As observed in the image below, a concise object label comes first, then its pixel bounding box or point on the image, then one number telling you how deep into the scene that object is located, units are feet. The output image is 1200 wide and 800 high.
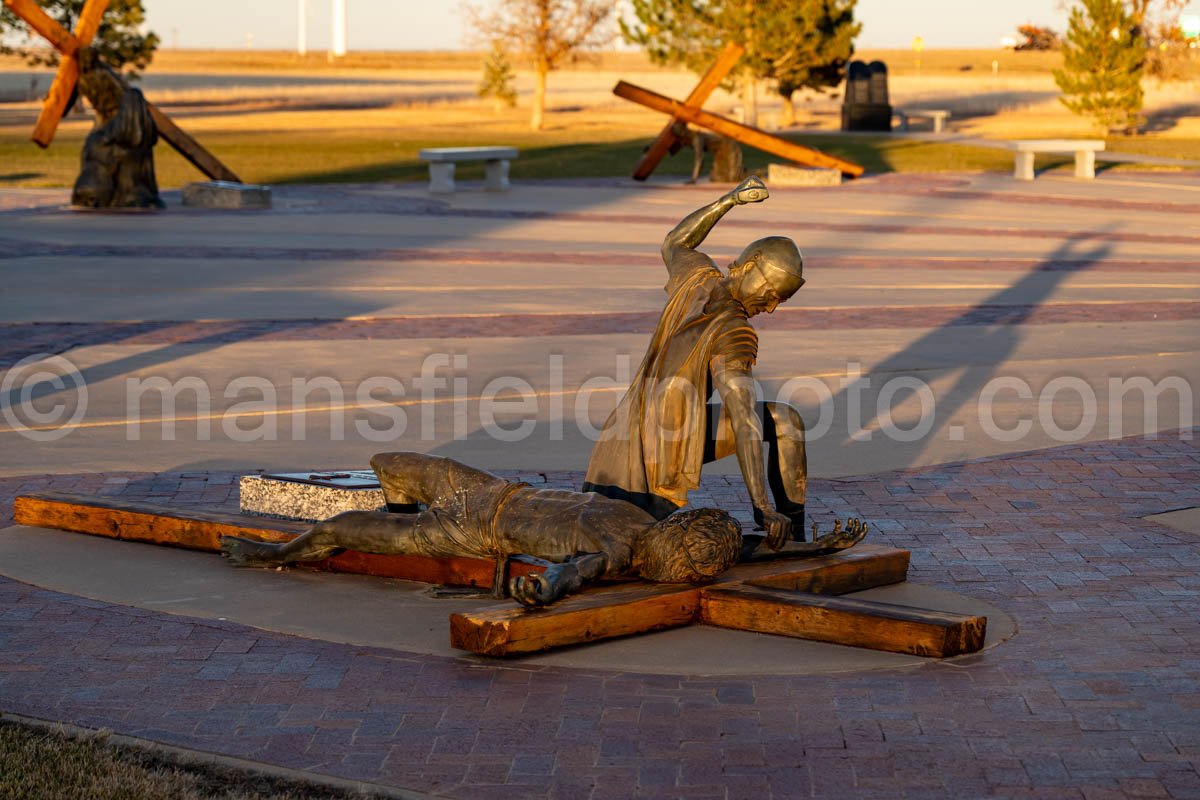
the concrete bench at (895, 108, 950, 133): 166.52
